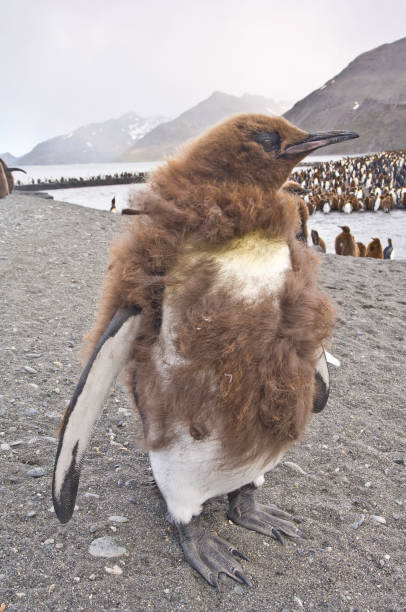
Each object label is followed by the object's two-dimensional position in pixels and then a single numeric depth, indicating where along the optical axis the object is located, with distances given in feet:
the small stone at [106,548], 5.08
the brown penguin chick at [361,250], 29.60
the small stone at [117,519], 5.63
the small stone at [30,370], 9.02
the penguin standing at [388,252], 28.04
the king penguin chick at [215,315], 4.15
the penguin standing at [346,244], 28.09
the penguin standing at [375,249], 27.84
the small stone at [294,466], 7.17
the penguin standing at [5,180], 30.43
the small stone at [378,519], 6.21
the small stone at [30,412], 7.57
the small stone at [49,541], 5.13
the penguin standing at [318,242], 29.80
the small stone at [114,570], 4.88
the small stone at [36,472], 6.20
